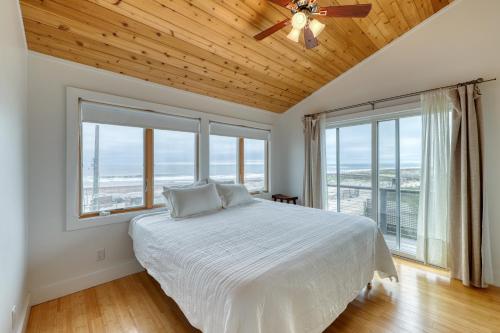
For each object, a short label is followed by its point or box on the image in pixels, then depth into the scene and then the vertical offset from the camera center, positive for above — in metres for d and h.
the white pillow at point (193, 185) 2.57 -0.24
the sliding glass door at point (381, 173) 2.90 -0.10
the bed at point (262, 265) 1.14 -0.64
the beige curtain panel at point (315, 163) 3.68 +0.05
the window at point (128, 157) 2.38 +0.12
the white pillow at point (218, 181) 3.04 -0.22
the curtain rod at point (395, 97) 2.29 +0.90
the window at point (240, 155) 3.51 +0.20
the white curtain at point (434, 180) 2.51 -0.17
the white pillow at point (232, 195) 2.89 -0.38
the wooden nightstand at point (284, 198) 4.01 -0.58
